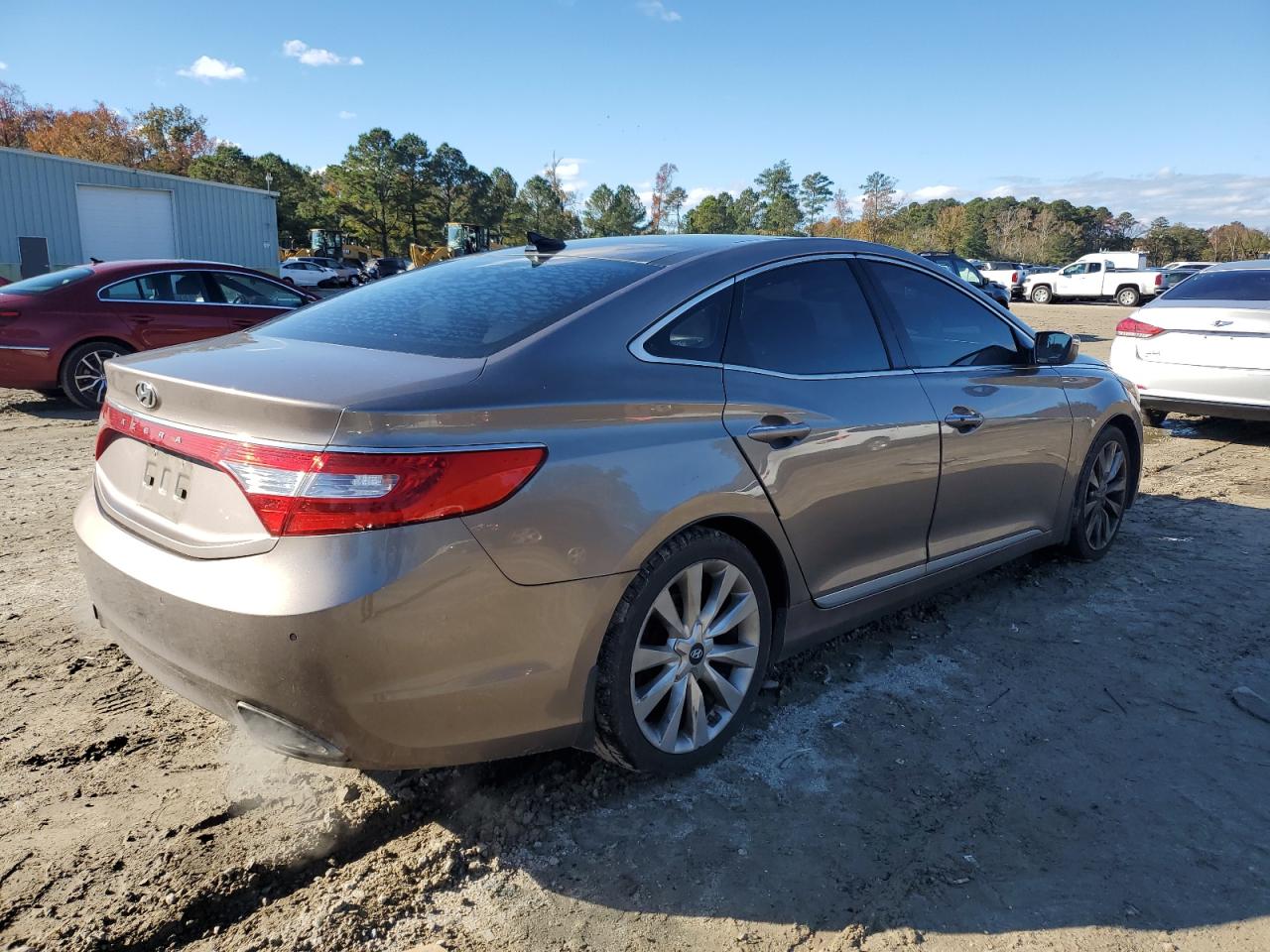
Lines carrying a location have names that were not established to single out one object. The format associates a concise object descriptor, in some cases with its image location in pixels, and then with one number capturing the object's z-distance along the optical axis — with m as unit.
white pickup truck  35.84
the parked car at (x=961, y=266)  20.88
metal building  27.16
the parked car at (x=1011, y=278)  36.97
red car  8.44
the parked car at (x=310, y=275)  41.97
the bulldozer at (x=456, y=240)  56.17
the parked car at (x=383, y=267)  45.16
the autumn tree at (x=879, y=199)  86.50
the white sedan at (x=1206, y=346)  7.26
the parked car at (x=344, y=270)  44.48
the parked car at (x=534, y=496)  2.02
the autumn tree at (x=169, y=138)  72.75
